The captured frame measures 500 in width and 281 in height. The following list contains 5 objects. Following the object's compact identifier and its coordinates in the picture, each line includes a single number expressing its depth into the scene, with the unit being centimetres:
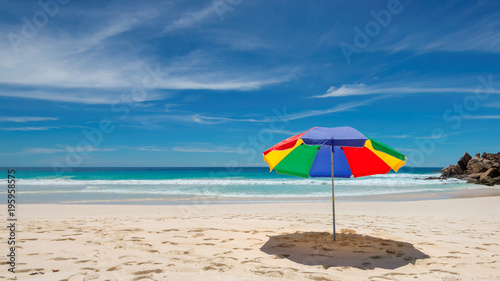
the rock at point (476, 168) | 3310
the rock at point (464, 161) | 3841
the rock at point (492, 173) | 2784
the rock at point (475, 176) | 3080
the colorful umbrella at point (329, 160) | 496
